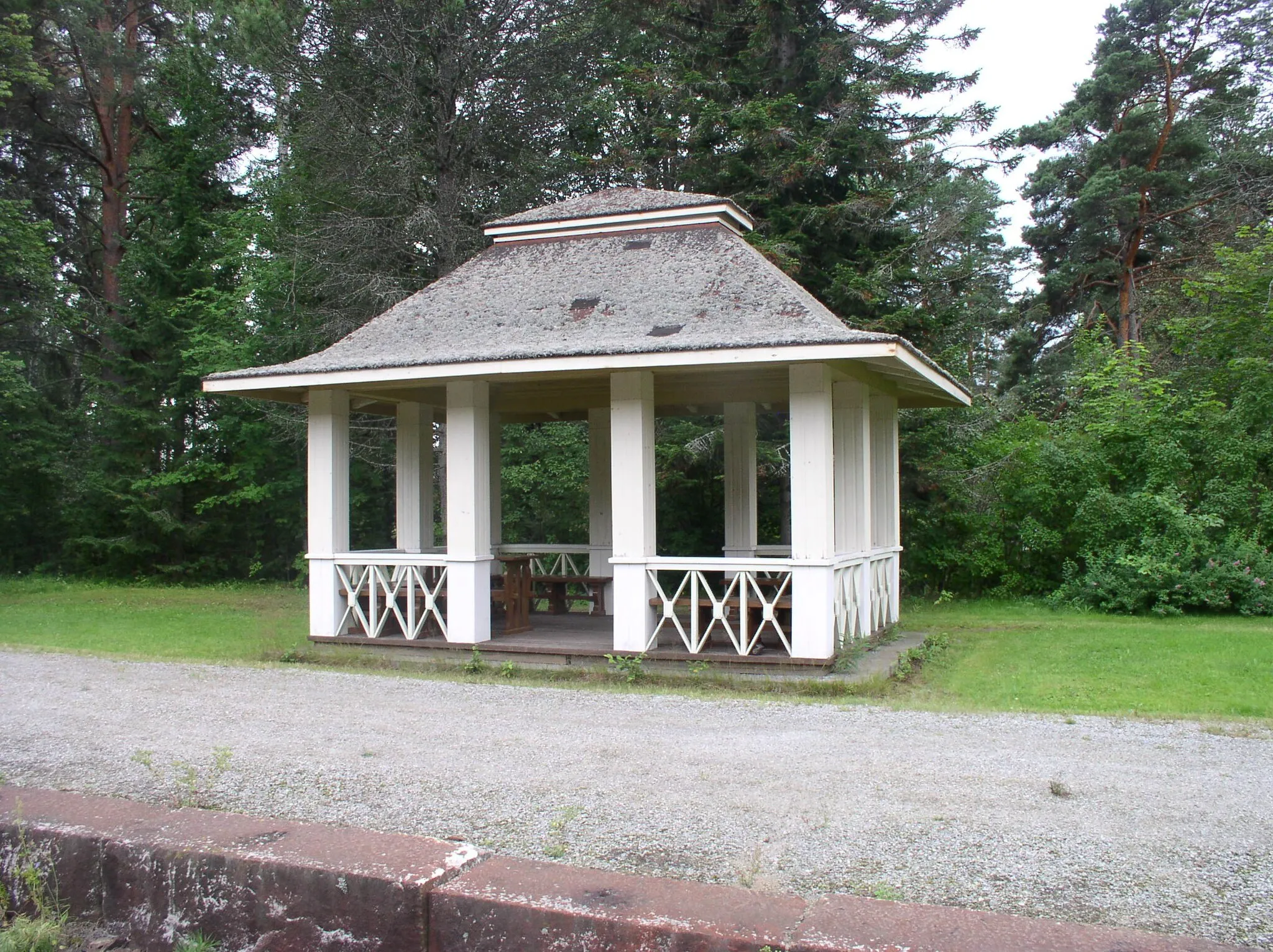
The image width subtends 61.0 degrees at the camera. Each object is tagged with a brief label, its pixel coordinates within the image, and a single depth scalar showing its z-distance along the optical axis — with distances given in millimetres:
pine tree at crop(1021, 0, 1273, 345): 21781
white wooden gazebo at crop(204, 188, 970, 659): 8703
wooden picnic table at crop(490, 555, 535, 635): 11109
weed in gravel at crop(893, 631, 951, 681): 9305
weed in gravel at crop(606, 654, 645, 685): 8930
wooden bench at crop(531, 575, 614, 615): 12625
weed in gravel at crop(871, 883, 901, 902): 3671
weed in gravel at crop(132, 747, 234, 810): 4973
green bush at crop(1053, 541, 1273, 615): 13672
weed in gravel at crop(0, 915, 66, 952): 3756
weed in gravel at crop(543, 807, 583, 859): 4176
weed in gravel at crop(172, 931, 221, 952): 3725
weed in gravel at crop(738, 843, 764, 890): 3814
